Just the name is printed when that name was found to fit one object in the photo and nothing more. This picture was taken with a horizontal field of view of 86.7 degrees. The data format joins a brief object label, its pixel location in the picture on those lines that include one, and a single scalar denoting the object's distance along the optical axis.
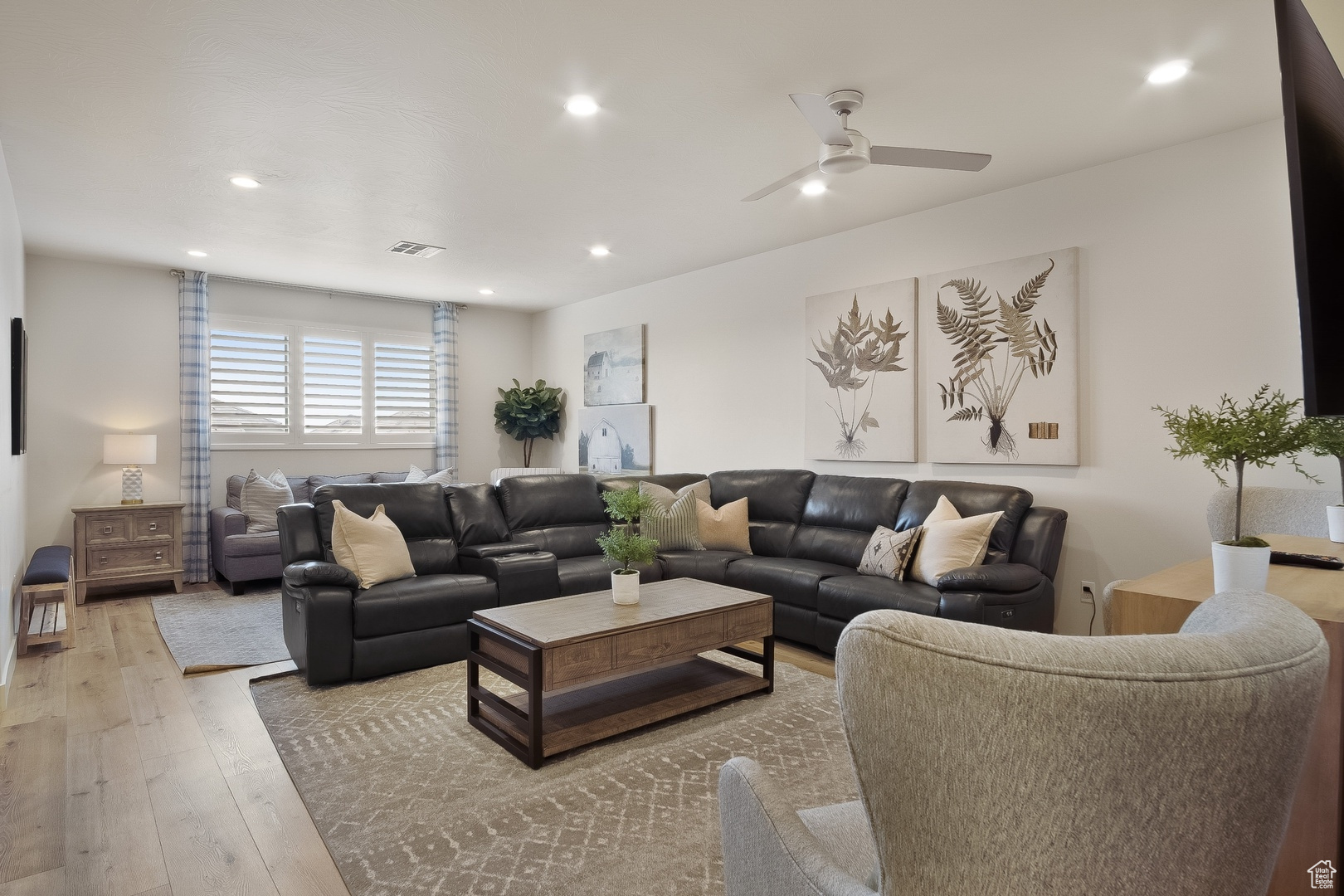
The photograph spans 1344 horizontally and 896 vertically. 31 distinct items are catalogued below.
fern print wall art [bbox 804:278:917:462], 4.74
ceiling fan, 2.83
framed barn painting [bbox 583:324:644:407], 6.91
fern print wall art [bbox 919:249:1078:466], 3.99
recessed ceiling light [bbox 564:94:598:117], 3.07
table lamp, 5.77
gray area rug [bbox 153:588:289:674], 4.06
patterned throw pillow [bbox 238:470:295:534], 6.12
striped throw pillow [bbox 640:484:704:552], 5.09
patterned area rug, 2.05
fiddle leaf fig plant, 7.90
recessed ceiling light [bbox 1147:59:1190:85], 2.79
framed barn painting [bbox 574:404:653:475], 6.84
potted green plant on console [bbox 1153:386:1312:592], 1.53
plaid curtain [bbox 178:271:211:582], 6.27
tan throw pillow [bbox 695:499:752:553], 5.12
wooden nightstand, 5.54
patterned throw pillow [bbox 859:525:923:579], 3.99
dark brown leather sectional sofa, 3.57
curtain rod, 6.32
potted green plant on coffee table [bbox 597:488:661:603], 3.32
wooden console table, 1.31
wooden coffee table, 2.80
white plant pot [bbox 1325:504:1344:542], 2.21
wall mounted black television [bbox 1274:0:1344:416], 1.26
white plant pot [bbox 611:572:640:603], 3.32
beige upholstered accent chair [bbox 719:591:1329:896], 0.72
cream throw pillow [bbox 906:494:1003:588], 3.79
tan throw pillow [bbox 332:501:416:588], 3.85
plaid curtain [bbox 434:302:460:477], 7.77
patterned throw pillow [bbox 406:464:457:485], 7.12
